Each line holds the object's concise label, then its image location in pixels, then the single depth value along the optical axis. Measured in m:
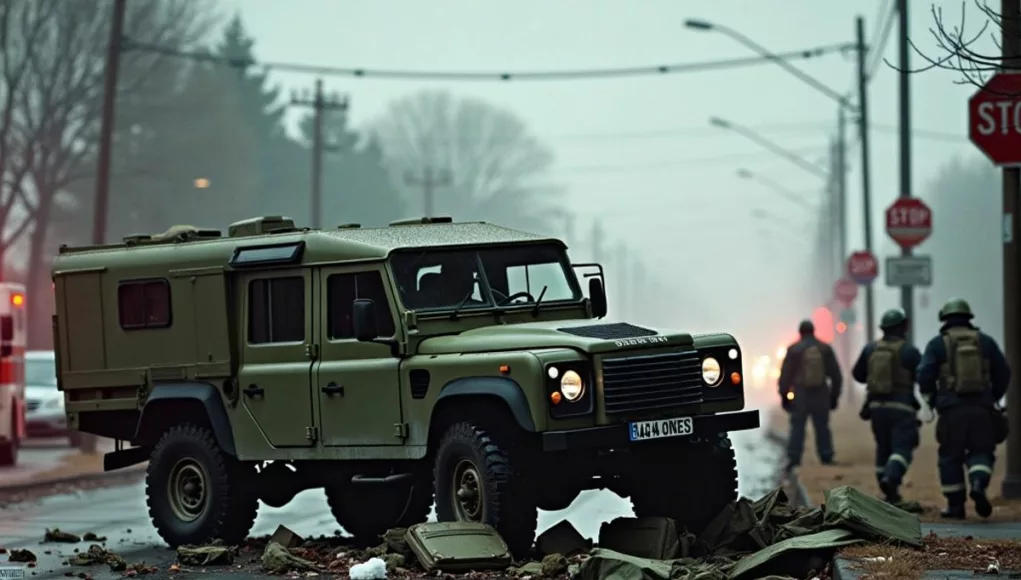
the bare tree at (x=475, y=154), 133.75
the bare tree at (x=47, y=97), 61.00
